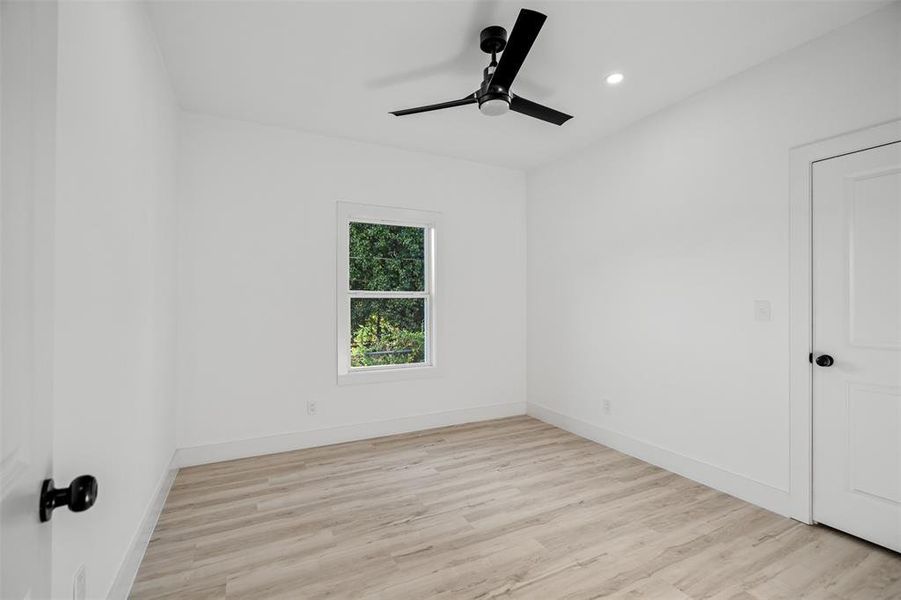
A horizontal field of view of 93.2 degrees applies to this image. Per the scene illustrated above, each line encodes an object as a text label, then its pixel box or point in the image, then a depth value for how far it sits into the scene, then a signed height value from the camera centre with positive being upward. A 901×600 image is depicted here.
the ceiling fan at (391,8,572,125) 1.96 +1.24
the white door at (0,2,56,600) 0.66 +0.03
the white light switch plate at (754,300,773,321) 2.67 -0.04
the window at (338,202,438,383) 3.97 +0.10
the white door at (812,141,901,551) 2.19 -0.21
